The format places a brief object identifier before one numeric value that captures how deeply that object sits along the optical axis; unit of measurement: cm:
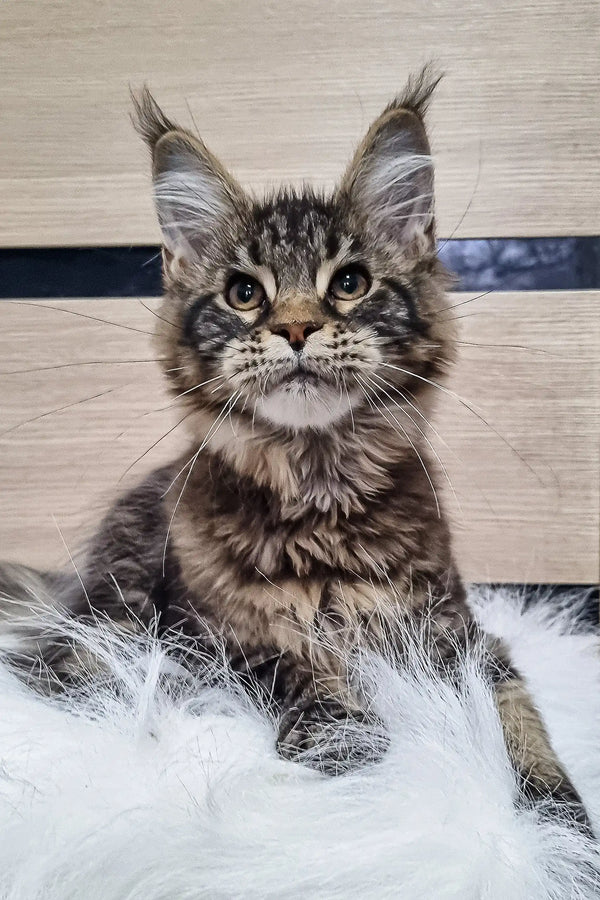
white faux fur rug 42
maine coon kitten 56
